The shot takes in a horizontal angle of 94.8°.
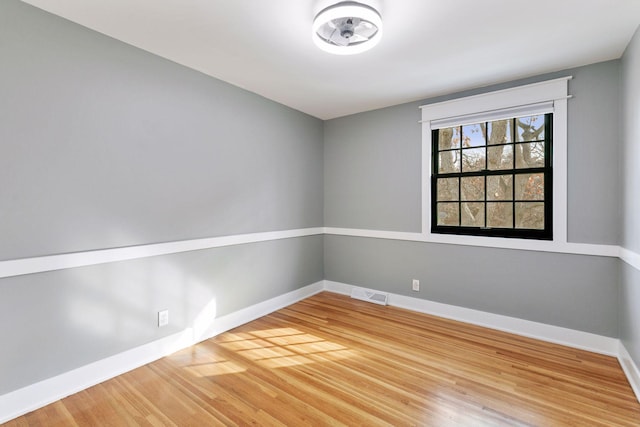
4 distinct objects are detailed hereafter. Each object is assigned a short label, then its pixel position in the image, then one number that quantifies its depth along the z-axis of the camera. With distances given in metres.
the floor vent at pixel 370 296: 3.74
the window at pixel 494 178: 2.86
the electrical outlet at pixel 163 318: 2.47
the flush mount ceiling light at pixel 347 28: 1.74
